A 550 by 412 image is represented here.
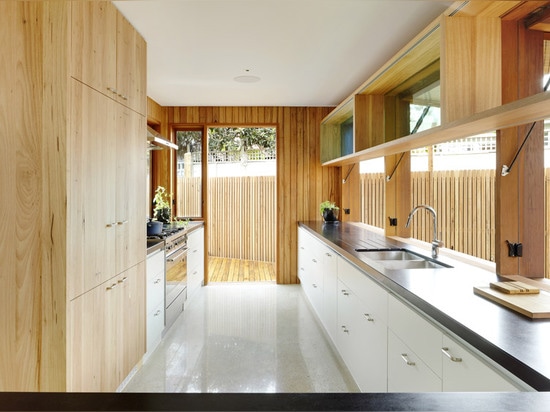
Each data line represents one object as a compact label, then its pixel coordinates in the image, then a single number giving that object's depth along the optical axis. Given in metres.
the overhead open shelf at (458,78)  1.71
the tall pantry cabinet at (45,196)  1.73
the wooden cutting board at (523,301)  1.22
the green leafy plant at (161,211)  4.25
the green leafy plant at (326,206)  4.96
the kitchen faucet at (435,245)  2.40
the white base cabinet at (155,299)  3.02
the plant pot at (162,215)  4.30
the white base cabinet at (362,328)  1.94
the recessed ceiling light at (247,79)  3.98
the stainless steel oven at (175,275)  3.56
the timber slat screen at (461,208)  2.45
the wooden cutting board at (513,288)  1.45
